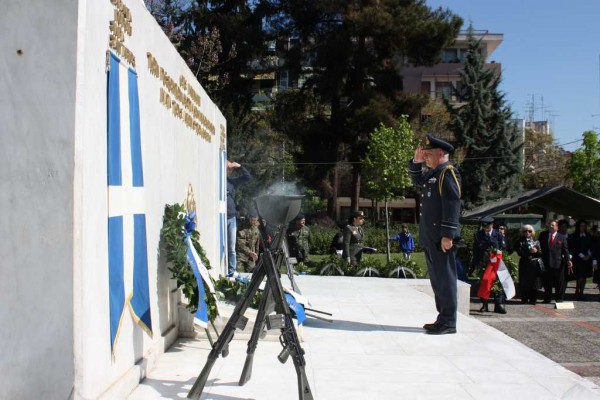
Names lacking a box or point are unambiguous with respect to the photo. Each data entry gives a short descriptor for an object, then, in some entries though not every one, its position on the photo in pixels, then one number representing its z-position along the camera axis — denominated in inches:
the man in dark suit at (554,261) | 584.7
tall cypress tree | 1707.7
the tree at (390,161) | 1011.3
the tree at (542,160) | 2229.3
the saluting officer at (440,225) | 266.2
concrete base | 563.5
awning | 696.4
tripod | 161.6
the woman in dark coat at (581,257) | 630.5
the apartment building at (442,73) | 2536.9
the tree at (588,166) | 1812.3
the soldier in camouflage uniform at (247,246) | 519.5
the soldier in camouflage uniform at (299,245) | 678.4
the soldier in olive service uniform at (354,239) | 577.6
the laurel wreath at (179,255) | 217.5
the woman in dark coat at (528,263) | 583.2
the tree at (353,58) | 1306.6
